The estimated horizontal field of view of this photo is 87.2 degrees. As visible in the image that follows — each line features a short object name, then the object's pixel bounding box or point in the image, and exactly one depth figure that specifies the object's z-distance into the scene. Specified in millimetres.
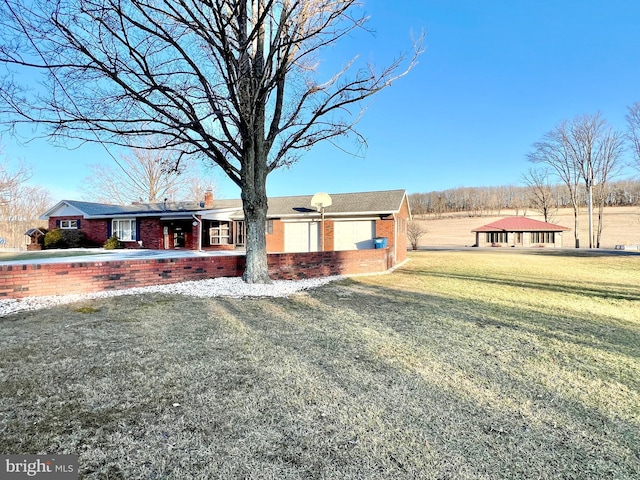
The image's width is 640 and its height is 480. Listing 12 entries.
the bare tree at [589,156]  36969
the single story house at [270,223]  19000
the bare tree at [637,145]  24062
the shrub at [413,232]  31812
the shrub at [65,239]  21234
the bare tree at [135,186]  32844
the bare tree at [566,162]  38312
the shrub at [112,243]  20906
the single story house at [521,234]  42625
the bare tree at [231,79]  6859
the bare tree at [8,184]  23552
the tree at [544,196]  47928
